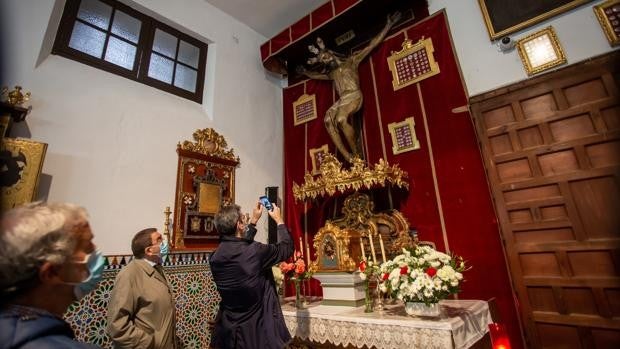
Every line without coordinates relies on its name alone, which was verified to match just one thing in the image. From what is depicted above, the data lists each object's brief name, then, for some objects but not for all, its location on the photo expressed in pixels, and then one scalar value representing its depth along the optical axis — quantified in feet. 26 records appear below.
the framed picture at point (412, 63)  12.57
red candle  5.55
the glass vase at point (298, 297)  9.77
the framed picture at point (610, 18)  8.90
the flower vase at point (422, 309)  7.10
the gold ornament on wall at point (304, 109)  16.39
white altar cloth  6.70
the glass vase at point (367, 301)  8.52
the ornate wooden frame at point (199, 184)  11.45
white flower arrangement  6.97
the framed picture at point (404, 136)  12.45
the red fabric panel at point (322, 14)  14.70
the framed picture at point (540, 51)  9.73
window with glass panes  10.64
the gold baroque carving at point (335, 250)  9.93
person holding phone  6.13
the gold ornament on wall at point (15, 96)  8.08
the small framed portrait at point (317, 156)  15.23
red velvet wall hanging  10.10
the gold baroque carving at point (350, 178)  11.35
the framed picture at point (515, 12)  9.98
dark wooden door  8.18
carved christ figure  13.30
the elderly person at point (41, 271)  2.52
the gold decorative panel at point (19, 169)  7.43
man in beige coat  6.43
